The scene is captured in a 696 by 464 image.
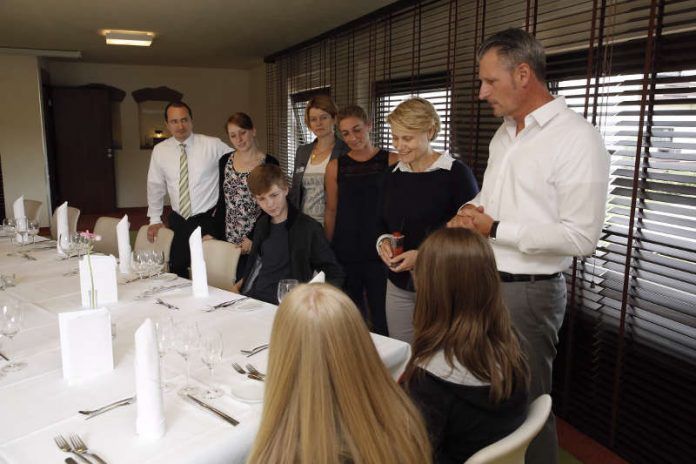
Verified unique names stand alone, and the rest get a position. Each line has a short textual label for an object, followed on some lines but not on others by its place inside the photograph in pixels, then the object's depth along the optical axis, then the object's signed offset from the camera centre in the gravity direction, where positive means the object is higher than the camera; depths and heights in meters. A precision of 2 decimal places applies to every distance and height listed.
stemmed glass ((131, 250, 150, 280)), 2.54 -0.55
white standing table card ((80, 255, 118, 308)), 2.22 -0.56
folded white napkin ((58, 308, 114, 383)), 1.51 -0.56
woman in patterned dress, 3.41 -0.22
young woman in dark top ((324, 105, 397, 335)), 3.00 -0.37
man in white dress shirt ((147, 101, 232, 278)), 3.57 -0.19
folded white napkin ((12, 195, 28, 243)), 3.72 -0.45
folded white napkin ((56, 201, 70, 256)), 3.29 -0.47
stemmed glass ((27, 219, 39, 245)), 3.55 -0.55
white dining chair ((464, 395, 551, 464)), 1.09 -0.61
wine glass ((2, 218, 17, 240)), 3.60 -0.55
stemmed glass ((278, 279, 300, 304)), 1.91 -0.49
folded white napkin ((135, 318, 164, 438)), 1.24 -0.55
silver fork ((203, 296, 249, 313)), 2.21 -0.66
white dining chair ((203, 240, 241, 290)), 2.92 -0.63
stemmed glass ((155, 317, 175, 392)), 1.55 -0.55
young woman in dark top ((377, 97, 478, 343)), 2.37 -0.20
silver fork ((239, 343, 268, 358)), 1.74 -0.66
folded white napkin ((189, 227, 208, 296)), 2.39 -0.56
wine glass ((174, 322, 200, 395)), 1.49 -0.54
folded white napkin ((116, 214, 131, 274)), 2.78 -0.52
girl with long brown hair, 1.28 -0.50
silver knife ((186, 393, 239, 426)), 1.32 -0.66
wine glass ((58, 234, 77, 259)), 2.94 -0.54
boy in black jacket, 2.59 -0.48
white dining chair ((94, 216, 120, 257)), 3.92 -0.68
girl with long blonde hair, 0.93 -0.43
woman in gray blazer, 3.29 -0.07
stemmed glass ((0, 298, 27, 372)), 1.63 -0.53
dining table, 1.22 -0.66
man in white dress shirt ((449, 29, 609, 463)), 1.73 -0.17
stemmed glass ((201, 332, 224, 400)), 1.49 -0.56
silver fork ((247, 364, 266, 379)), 1.57 -0.66
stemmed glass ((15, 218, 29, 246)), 3.49 -0.55
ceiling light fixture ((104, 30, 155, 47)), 6.40 +1.30
